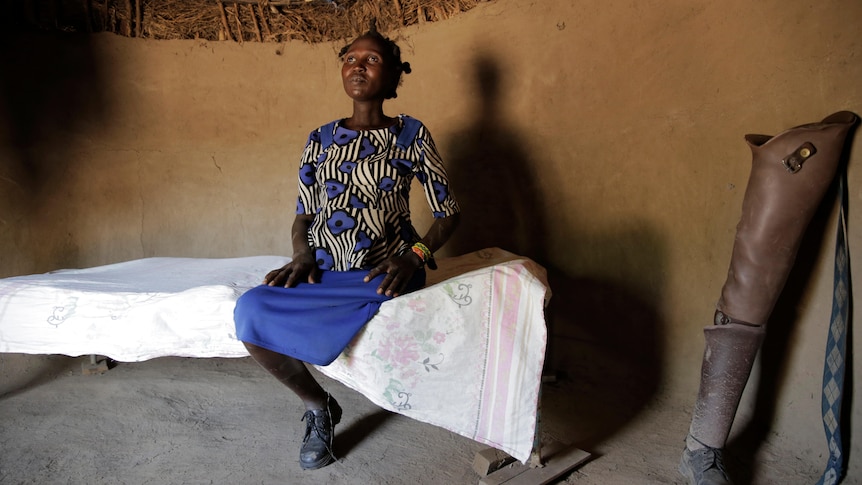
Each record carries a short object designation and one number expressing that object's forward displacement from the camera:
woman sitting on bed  1.66
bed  1.55
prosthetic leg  1.47
